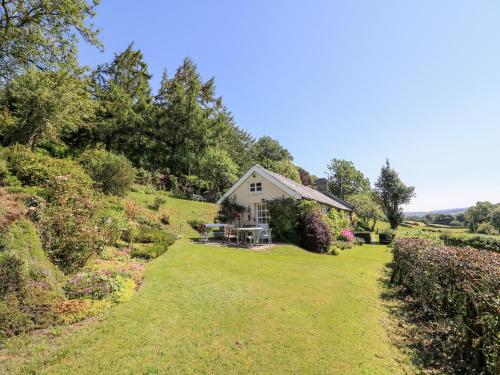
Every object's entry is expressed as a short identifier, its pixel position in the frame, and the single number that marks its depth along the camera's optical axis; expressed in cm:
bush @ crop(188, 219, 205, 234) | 2145
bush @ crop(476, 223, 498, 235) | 4896
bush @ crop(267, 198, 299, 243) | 1917
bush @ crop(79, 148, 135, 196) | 1805
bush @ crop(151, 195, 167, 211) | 2134
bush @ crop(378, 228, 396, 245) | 2825
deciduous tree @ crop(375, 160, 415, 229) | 3350
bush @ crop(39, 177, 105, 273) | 790
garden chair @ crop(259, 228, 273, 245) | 1822
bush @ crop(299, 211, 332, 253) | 1780
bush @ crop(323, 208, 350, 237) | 2248
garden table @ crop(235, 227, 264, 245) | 1770
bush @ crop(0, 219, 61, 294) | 591
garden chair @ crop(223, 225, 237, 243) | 1808
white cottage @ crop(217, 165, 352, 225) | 2084
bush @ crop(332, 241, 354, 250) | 2043
